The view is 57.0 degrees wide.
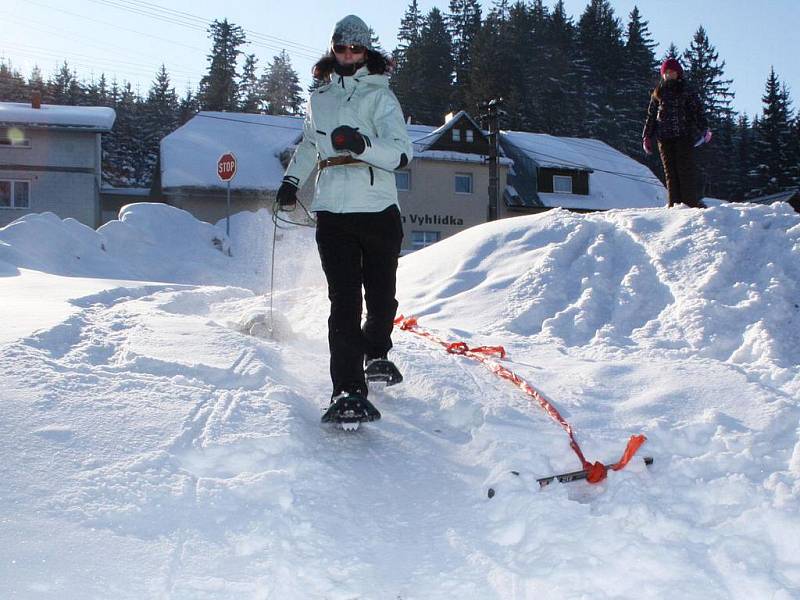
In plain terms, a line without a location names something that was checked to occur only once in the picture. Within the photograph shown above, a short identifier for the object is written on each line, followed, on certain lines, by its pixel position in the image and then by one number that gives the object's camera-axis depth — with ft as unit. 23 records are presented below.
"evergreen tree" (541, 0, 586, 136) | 177.27
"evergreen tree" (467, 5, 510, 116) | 172.65
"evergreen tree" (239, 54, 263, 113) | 208.30
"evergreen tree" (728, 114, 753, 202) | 182.19
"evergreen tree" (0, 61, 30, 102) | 197.67
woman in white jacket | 12.12
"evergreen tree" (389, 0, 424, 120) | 184.14
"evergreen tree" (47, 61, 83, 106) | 208.95
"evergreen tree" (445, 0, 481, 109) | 196.13
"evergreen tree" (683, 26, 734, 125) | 207.10
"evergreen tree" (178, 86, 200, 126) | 202.22
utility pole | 83.66
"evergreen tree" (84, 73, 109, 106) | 211.41
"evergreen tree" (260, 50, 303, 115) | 209.56
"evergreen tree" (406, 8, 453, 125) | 184.04
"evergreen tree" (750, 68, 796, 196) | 168.45
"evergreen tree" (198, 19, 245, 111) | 205.57
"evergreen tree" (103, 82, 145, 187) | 181.27
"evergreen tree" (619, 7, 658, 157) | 180.93
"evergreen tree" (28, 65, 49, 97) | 208.03
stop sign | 72.15
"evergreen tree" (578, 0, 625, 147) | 182.19
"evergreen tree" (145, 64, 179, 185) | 187.93
